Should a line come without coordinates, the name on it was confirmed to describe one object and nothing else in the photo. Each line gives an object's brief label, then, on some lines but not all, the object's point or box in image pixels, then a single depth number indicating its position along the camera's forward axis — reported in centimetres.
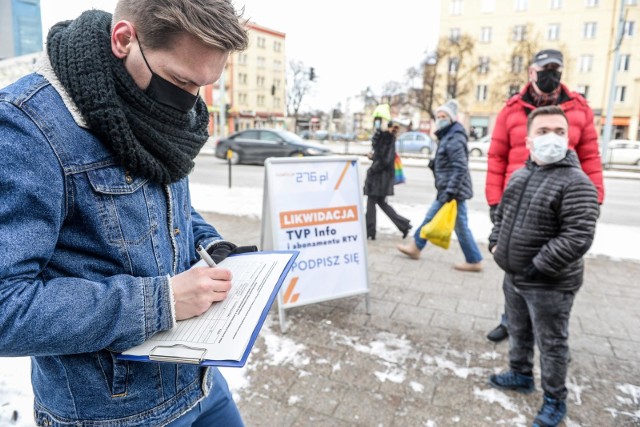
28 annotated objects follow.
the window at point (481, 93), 4559
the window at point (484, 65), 4375
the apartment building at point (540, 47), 4144
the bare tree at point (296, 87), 6147
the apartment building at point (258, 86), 5950
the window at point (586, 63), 4316
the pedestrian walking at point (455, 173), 519
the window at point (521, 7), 4469
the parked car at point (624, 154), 2278
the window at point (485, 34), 4544
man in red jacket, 326
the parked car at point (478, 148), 2900
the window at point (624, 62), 4172
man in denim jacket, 91
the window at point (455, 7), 4631
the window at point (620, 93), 4197
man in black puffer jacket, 242
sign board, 383
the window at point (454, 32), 4466
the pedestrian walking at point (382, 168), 661
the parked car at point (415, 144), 2830
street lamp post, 1797
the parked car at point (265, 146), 1769
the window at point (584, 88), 4366
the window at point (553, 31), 4419
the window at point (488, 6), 4522
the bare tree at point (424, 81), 3719
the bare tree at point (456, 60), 3944
